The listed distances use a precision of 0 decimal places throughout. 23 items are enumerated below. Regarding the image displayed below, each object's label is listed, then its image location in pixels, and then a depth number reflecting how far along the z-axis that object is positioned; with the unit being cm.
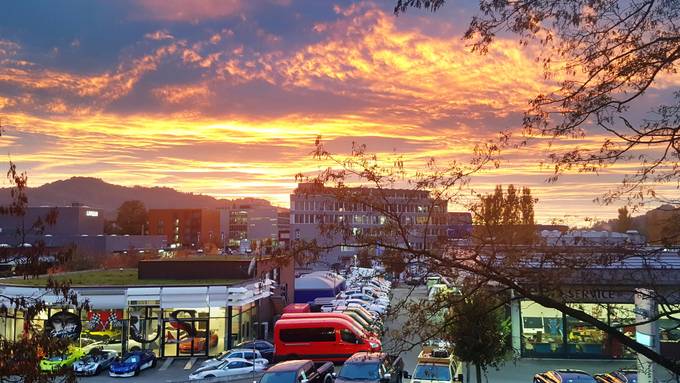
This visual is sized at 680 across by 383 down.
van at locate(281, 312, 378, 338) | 2953
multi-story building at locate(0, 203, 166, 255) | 7175
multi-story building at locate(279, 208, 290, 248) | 12450
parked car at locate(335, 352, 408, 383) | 1980
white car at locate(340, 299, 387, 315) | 4155
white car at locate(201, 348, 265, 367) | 2625
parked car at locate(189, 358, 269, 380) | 2509
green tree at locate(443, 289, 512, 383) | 1664
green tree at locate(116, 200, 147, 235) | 11219
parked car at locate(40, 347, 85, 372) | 2456
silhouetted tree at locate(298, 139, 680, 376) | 767
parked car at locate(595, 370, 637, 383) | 2006
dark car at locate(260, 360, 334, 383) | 1914
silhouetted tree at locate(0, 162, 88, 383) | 772
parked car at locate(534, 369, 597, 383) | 1966
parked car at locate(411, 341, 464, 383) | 2003
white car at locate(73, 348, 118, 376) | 2650
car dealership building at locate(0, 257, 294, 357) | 2956
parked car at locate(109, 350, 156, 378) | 2630
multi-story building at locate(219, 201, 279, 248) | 14838
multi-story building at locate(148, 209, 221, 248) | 12312
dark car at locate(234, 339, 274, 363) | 2878
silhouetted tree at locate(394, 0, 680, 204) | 761
